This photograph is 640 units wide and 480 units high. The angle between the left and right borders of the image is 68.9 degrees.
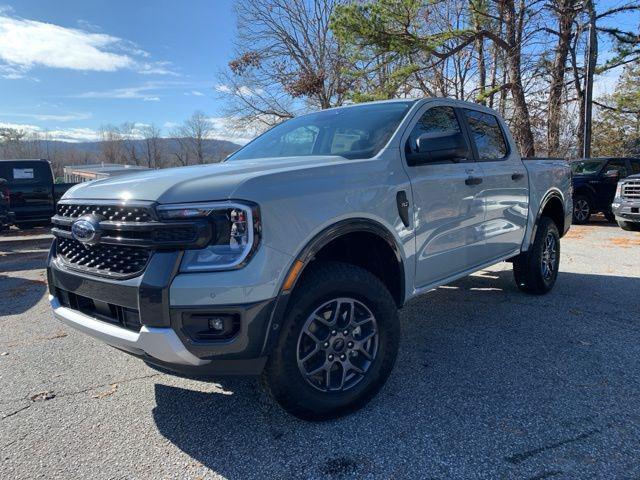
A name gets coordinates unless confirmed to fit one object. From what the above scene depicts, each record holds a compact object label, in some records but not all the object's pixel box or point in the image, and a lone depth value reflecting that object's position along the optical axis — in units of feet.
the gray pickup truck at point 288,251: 7.20
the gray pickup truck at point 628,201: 33.19
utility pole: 49.93
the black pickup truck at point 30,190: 40.88
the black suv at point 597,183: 40.32
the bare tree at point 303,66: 72.02
